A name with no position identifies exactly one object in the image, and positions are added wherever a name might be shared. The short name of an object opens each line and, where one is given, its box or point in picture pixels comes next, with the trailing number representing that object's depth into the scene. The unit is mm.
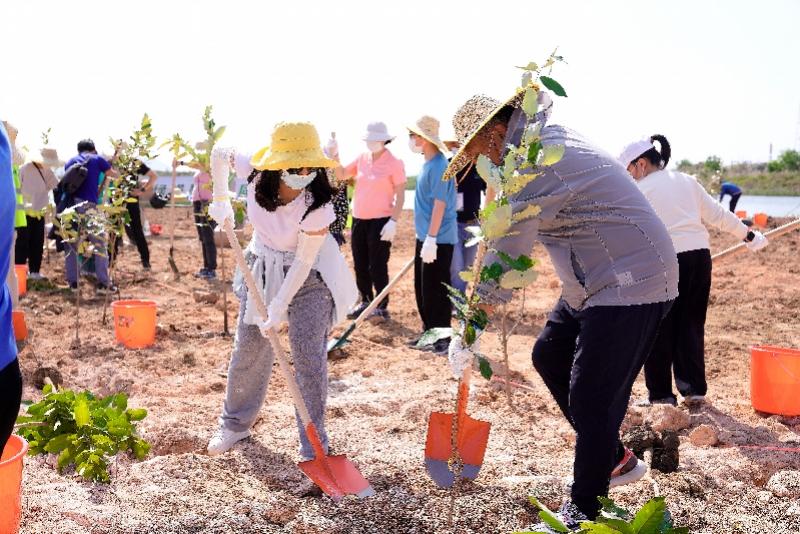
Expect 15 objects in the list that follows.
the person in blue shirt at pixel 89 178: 7383
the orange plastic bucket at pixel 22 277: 7204
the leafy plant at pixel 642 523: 2068
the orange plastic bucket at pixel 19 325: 5406
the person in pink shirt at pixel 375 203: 6438
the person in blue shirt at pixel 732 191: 14922
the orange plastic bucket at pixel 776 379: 4137
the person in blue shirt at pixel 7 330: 1689
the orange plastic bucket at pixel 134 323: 5625
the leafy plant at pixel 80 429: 3018
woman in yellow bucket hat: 3123
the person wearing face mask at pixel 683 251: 4191
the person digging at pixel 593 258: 2447
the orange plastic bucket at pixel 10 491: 2344
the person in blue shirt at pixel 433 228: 5578
